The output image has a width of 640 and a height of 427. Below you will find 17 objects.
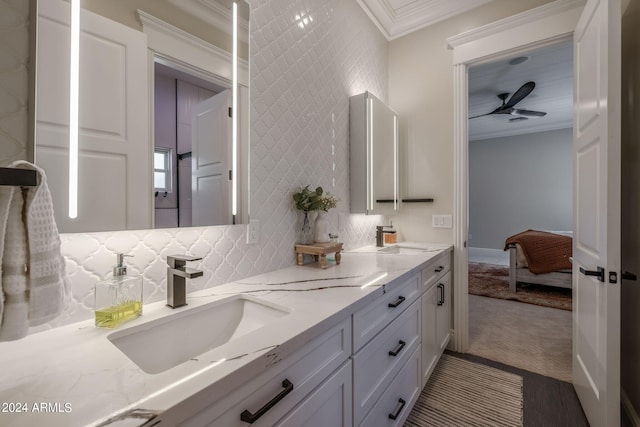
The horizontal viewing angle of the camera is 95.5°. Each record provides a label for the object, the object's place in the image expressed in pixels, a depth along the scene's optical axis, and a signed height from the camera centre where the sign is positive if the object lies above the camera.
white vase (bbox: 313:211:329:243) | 1.69 -0.09
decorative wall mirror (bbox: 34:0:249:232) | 0.80 +0.34
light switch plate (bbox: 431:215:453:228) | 2.41 -0.06
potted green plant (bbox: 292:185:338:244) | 1.60 +0.04
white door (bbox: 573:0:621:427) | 1.26 +0.02
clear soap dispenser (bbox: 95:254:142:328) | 0.80 -0.25
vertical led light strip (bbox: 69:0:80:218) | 0.81 +0.31
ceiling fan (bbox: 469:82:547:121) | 3.55 +1.53
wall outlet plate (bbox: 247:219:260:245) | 1.36 -0.09
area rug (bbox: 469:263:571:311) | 3.51 -1.03
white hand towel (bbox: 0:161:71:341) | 0.52 -0.09
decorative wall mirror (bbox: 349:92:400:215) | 2.14 +0.46
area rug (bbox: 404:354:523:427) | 1.60 -1.13
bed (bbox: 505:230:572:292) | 3.61 -0.58
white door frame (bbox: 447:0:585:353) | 2.16 +0.90
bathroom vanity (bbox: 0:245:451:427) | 0.51 -0.32
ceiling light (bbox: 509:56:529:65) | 3.17 +1.71
